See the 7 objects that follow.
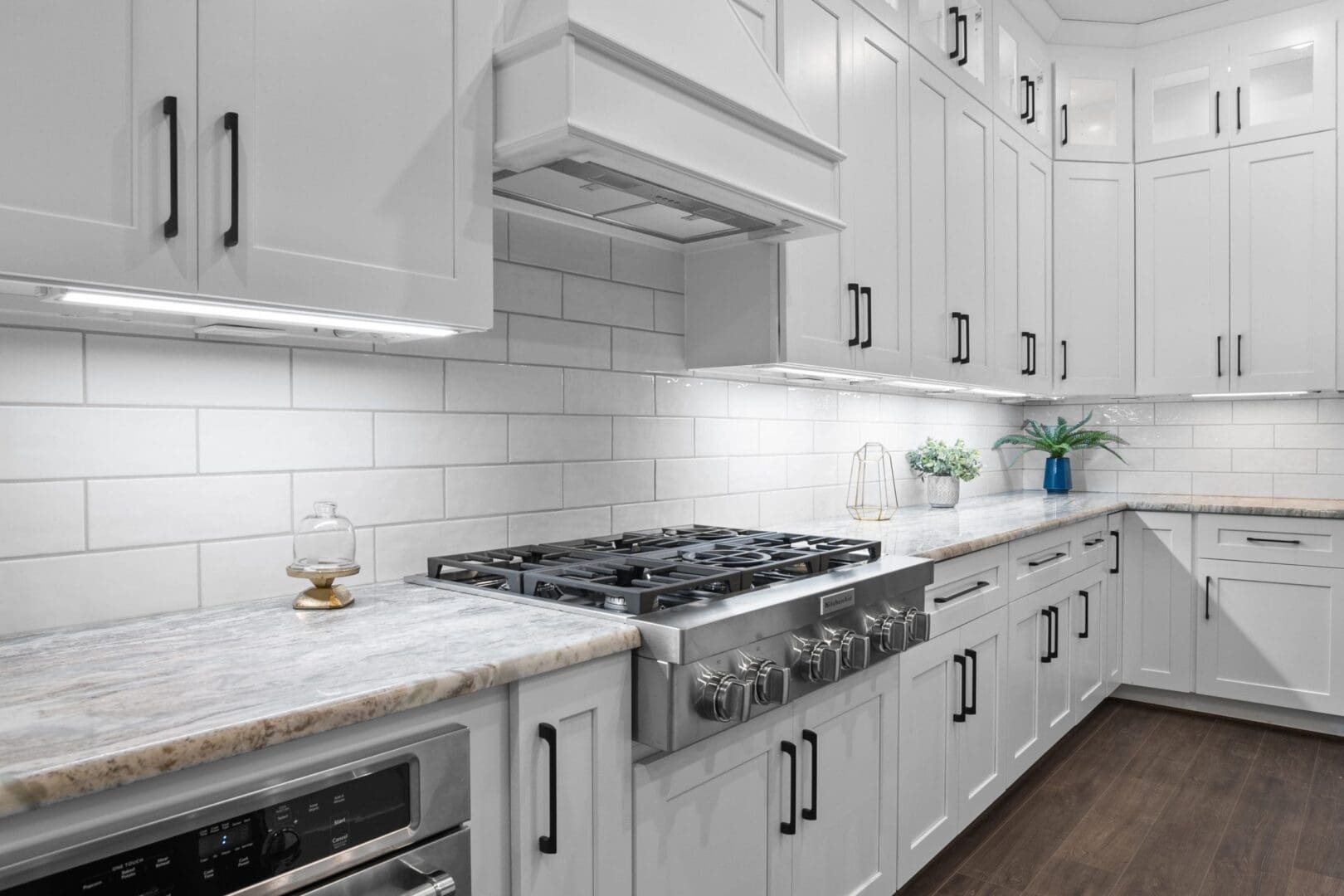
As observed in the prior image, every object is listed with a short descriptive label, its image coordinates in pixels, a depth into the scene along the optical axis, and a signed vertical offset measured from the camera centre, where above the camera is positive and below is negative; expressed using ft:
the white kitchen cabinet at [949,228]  9.32 +2.45
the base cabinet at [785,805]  4.65 -2.19
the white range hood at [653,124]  4.76 +1.92
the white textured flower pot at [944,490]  11.18 -0.61
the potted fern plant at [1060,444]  13.99 -0.02
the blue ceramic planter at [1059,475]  14.08 -0.53
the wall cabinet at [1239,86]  12.17 +5.24
